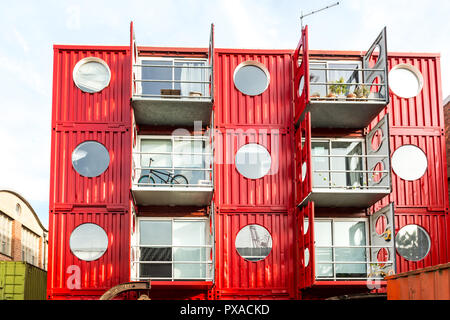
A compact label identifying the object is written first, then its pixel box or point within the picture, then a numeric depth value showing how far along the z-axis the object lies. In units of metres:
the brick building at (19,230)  36.81
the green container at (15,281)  25.30
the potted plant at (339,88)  22.97
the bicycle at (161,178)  22.55
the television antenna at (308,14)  23.61
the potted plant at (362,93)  22.87
